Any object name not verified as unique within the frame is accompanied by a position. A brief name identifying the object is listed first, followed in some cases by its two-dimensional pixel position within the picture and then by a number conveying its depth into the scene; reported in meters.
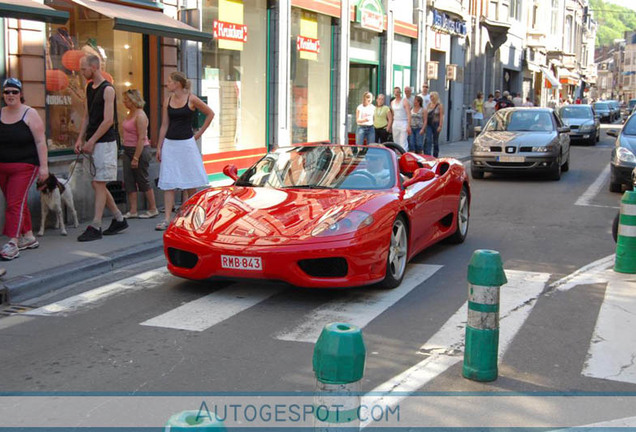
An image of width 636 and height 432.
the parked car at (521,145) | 15.91
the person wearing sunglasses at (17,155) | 7.99
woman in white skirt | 9.49
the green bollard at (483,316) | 4.47
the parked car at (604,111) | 54.99
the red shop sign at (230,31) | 14.40
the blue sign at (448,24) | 26.64
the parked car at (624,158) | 13.45
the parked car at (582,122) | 28.04
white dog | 8.98
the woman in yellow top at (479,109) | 28.91
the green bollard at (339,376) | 2.85
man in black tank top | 8.92
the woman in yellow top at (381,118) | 17.73
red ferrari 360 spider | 6.34
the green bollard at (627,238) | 7.51
